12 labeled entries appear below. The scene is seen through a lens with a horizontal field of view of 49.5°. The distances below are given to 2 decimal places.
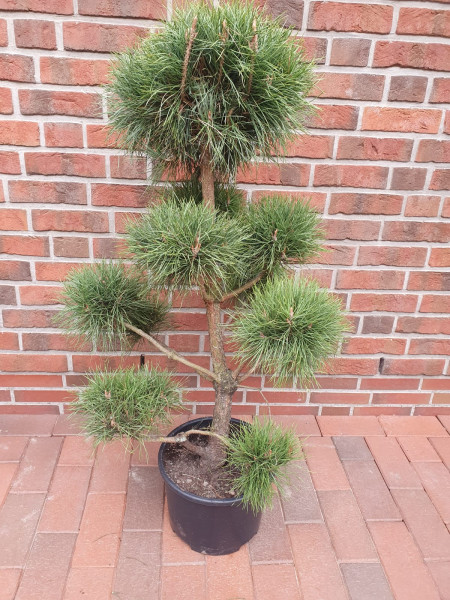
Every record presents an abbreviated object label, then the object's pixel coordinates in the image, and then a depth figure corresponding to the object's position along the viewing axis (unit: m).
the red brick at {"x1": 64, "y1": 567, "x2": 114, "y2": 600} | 1.35
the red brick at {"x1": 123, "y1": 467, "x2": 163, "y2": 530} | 1.60
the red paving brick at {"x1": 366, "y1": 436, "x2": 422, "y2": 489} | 1.80
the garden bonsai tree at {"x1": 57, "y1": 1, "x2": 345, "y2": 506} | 1.05
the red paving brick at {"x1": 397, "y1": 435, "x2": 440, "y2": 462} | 1.93
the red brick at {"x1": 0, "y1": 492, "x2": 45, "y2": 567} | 1.46
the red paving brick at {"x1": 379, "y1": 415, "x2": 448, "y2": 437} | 2.07
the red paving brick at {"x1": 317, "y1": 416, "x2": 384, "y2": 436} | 2.06
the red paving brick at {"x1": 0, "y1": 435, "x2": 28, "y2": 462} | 1.84
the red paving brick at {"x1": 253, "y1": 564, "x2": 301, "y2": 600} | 1.38
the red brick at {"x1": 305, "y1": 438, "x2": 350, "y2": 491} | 1.79
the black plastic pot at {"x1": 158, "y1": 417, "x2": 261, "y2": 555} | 1.41
